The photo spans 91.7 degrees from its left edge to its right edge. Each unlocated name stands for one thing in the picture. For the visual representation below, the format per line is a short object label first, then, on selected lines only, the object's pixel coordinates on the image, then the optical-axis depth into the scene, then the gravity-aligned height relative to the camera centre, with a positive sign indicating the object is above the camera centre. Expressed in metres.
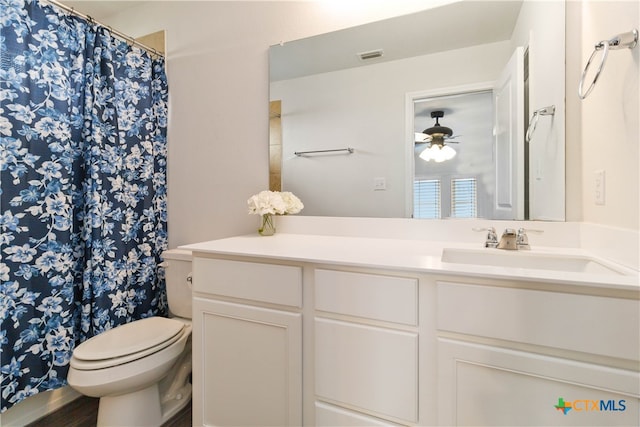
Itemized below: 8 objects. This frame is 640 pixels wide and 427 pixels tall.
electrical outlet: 1.02 +0.07
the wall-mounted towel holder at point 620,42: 0.84 +0.46
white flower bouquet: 1.52 +0.02
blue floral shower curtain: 1.35 +0.11
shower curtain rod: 1.49 +1.01
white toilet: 1.26 -0.67
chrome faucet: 1.15 -0.11
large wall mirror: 1.26 +0.45
